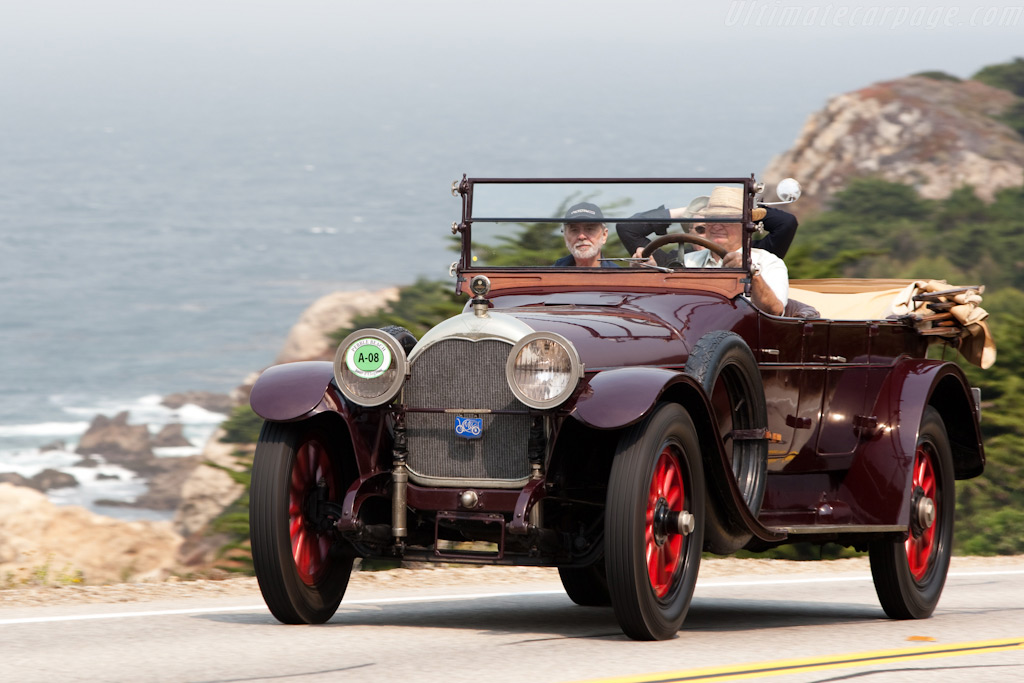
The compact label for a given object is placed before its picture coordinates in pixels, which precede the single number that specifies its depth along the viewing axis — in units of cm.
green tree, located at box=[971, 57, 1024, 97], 7375
